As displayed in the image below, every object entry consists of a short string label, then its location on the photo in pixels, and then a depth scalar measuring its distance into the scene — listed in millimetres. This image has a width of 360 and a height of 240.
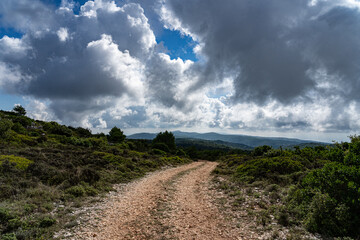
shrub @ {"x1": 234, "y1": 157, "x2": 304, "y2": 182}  14695
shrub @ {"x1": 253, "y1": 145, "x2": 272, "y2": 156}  31845
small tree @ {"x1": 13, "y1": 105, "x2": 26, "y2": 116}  55769
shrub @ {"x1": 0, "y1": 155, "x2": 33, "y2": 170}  12069
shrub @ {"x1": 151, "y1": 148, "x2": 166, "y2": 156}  40956
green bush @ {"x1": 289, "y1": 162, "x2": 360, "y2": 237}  6224
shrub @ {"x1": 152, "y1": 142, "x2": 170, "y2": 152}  50656
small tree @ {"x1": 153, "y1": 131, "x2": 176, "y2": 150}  57844
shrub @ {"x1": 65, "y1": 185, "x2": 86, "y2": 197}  10555
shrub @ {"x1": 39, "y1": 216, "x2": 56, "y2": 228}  6834
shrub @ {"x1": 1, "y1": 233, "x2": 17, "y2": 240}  5617
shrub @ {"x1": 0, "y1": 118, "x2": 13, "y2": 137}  24269
